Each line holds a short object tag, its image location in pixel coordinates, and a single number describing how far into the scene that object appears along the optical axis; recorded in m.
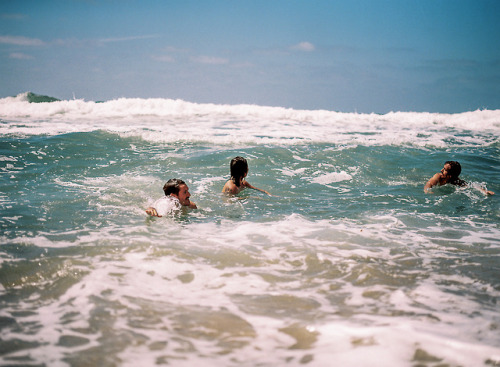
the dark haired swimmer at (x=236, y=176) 8.41
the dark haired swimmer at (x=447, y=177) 9.30
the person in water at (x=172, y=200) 6.48
